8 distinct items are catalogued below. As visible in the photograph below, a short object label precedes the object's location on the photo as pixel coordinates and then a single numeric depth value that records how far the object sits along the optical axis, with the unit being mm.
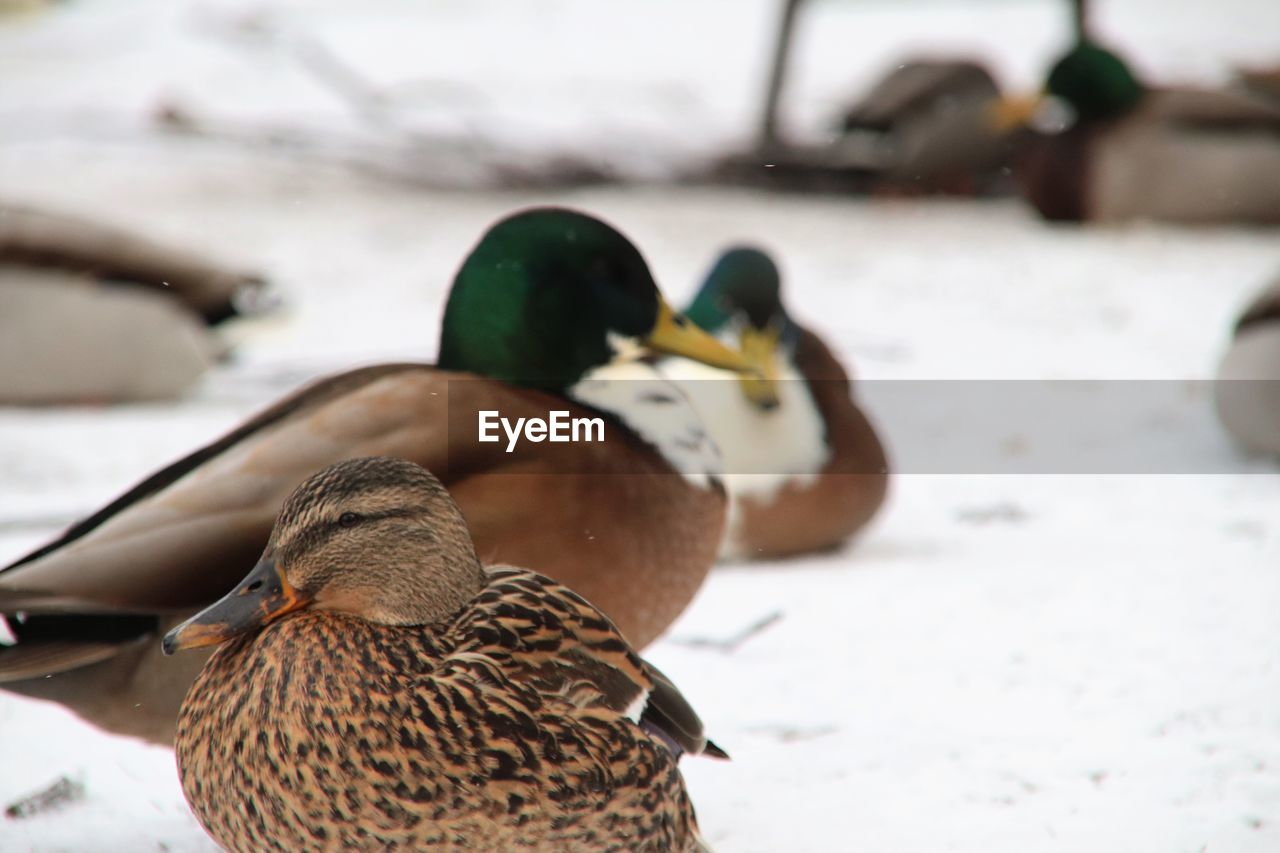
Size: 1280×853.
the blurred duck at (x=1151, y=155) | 15477
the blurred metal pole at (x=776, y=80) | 18672
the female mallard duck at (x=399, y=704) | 3250
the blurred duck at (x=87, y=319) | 9969
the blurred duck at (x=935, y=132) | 17516
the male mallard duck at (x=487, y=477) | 4012
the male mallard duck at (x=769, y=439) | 7094
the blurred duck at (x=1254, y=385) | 8234
